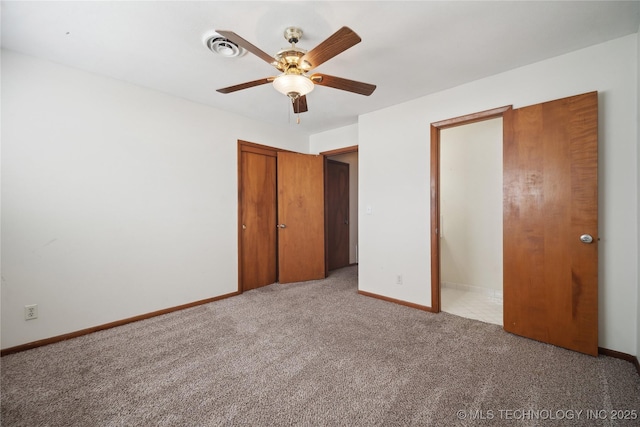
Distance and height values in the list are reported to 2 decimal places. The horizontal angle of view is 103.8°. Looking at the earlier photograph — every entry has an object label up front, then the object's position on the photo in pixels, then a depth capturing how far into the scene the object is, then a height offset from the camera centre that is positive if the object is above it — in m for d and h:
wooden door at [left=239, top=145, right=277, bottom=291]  3.60 -0.09
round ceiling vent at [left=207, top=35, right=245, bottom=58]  1.88 +1.28
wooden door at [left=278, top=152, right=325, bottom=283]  3.95 -0.09
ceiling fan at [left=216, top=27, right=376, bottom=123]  1.47 +0.98
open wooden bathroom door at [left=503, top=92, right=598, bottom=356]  1.93 -0.10
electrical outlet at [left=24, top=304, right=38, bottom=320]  2.06 -0.81
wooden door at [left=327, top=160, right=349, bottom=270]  4.88 -0.06
